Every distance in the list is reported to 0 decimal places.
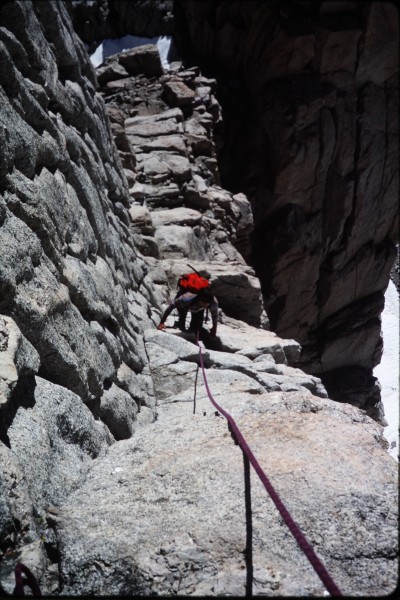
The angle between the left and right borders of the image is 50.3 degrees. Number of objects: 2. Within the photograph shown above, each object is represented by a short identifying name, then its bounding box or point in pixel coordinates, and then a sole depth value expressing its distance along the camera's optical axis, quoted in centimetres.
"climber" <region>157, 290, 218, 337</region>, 979
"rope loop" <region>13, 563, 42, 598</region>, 216
